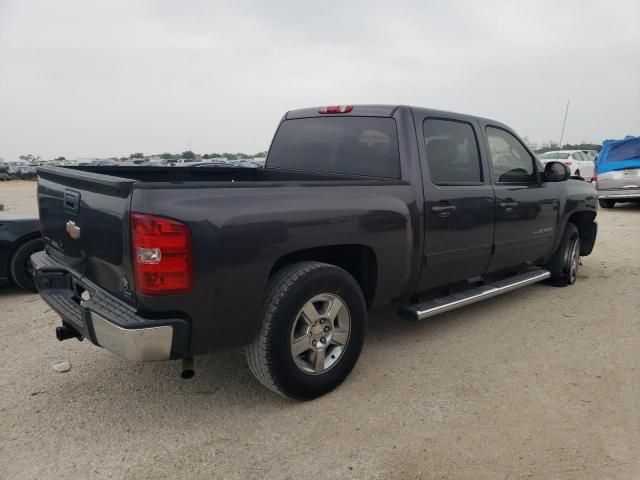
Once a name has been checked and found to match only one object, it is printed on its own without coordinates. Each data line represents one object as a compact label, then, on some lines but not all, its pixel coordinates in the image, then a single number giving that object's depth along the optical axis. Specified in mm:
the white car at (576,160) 19516
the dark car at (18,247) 5043
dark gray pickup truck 2387
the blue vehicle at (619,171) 12148
